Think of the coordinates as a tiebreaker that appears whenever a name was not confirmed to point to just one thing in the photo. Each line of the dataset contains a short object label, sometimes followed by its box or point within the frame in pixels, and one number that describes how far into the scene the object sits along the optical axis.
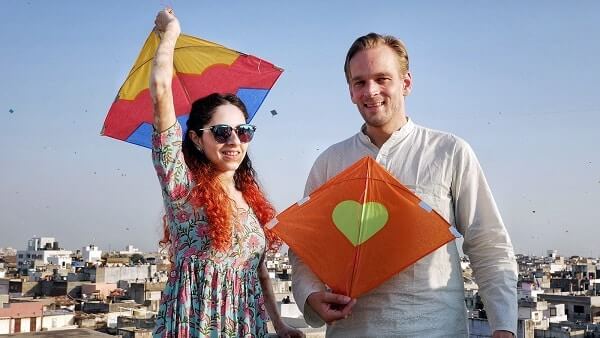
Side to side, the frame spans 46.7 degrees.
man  2.86
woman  2.93
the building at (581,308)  30.77
